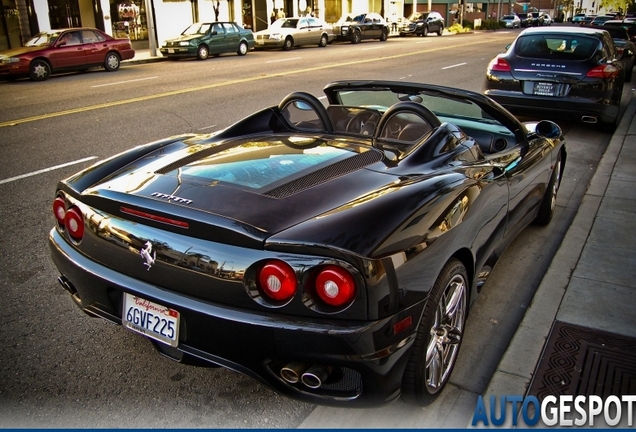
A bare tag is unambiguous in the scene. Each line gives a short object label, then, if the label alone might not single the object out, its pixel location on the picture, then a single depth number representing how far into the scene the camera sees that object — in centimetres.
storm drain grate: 306
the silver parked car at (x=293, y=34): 2784
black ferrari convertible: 240
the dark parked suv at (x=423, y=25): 4245
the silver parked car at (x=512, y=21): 6209
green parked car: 2264
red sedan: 1634
